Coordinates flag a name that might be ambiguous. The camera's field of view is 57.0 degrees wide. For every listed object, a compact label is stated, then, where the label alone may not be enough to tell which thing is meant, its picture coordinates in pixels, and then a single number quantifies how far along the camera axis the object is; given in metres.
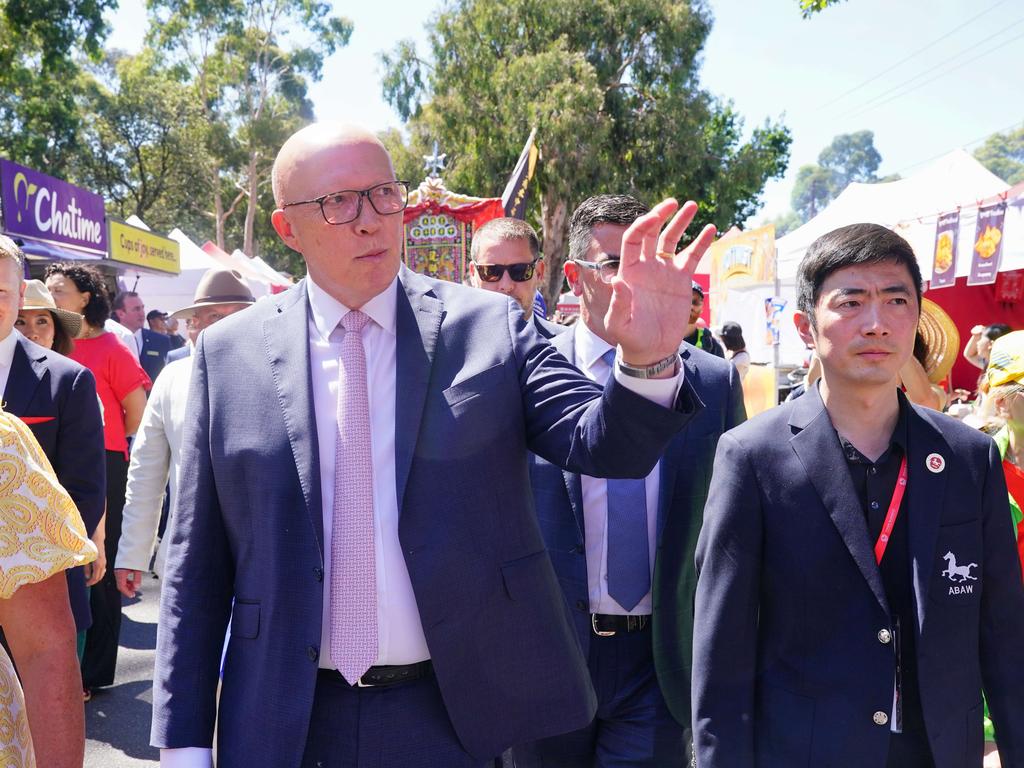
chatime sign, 11.30
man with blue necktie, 2.88
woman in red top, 5.43
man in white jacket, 4.32
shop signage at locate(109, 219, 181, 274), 15.47
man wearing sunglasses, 4.48
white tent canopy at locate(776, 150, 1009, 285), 10.61
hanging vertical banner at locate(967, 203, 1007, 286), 9.38
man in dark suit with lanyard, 2.16
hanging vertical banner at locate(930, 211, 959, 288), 10.02
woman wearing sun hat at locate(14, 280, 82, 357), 4.55
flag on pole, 11.11
